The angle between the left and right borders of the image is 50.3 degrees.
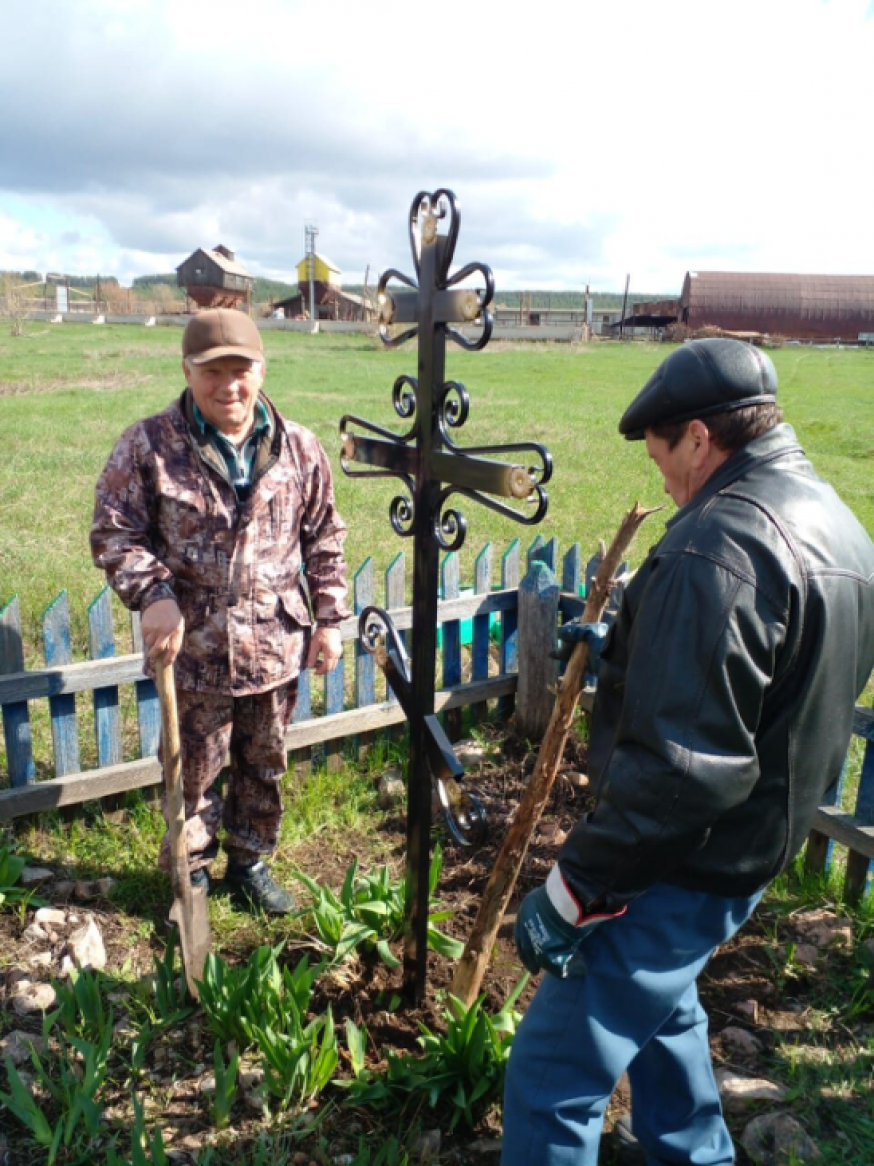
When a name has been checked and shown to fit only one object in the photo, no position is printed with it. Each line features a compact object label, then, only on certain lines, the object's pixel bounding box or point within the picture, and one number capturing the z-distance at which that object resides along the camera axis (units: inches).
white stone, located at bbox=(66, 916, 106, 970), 111.9
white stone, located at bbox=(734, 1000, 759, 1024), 108.5
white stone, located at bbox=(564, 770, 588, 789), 149.8
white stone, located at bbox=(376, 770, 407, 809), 155.3
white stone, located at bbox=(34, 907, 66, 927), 118.8
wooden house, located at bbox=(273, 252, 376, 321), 2583.7
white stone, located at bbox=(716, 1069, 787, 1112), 97.1
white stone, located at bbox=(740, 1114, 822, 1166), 90.0
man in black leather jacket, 60.0
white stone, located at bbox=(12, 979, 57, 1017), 105.2
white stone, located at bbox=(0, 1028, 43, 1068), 98.5
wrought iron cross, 81.4
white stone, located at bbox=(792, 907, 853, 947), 118.6
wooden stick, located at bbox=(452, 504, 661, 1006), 95.8
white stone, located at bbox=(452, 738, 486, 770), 167.3
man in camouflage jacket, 106.2
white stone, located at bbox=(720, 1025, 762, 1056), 104.1
